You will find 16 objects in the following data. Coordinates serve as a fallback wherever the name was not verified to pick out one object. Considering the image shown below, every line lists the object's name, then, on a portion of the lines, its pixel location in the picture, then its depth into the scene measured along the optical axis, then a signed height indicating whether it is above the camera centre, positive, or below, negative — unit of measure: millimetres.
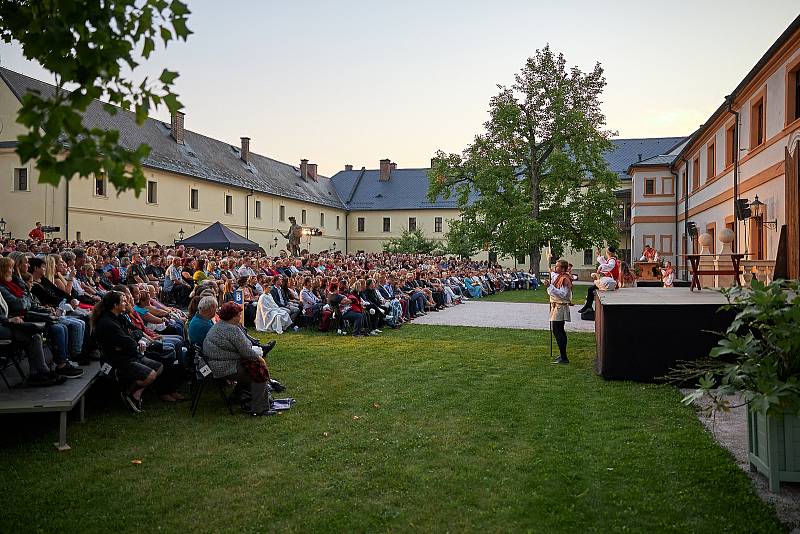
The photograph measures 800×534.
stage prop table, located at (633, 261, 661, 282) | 21078 -211
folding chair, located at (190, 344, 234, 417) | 7309 -1335
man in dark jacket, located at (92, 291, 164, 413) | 7258 -999
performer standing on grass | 10570 -637
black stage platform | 8875 -1008
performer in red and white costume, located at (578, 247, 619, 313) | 13688 -232
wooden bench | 5812 -1276
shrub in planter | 4266 -786
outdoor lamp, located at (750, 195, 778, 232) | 18175 +1521
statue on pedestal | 39000 +1580
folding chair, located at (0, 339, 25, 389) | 6893 -1036
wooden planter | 4637 -1376
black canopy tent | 28109 +1044
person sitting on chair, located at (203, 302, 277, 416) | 7367 -1125
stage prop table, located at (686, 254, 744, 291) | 12156 -148
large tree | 35594 +5713
